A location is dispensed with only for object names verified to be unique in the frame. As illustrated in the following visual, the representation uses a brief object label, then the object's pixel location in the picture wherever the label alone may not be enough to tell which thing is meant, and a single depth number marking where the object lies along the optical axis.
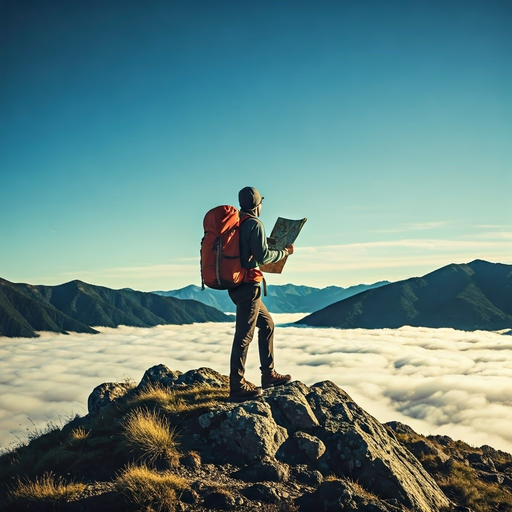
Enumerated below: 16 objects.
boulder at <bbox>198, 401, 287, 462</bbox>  6.76
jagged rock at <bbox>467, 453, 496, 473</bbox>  11.79
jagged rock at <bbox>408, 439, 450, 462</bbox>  10.51
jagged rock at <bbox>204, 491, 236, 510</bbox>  5.28
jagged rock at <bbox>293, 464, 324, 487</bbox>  6.40
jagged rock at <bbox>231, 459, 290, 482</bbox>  6.23
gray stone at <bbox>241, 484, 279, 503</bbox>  5.61
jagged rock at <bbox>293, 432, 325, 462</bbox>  7.03
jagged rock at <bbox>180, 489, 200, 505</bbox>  5.37
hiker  7.24
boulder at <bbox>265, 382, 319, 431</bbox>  7.70
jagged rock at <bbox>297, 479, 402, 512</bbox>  5.48
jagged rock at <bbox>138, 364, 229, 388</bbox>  11.21
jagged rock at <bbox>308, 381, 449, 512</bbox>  6.66
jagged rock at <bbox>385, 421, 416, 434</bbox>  15.34
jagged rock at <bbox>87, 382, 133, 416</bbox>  11.91
